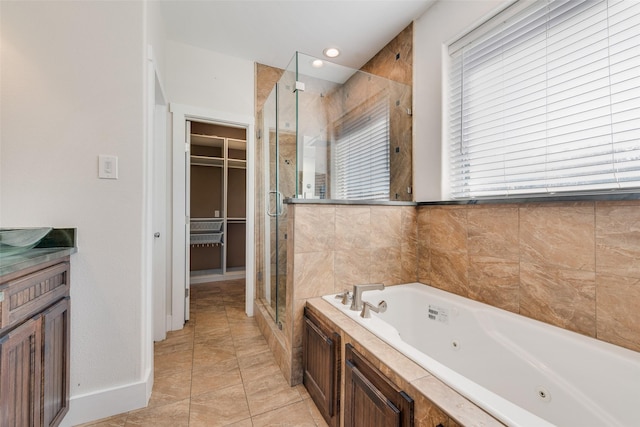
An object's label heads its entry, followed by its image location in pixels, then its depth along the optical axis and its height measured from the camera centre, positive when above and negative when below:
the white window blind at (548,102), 1.17 +0.63
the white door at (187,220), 2.59 -0.07
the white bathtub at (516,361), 0.95 -0.68
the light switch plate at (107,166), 1.41 +0.25
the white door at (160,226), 2.30 -0.12
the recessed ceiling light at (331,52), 2.75 +1.75
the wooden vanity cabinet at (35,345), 0.91 -0.54
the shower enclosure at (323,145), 2.18 +0.66
